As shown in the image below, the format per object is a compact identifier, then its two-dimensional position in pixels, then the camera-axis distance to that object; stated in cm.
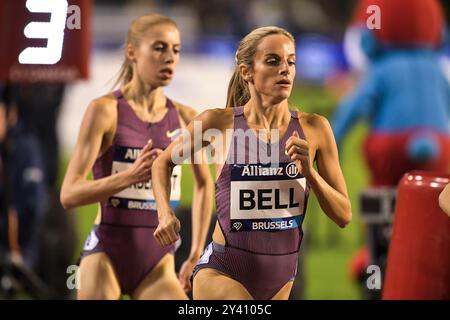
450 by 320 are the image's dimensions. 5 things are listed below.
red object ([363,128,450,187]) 959
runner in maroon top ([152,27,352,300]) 507
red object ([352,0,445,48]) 802
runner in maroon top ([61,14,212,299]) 543
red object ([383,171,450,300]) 563
